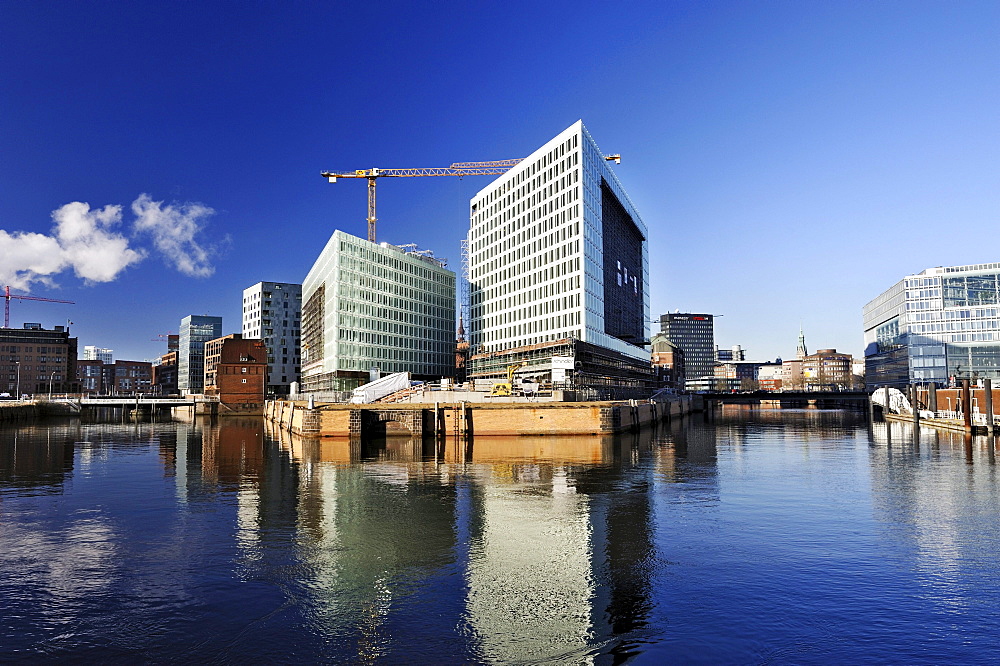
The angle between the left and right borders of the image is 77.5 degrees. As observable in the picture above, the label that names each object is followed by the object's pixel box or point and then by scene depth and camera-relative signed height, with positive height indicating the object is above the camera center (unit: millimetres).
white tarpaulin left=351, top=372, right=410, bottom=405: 93250 -1710
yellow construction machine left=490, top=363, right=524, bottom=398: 91375 -2138
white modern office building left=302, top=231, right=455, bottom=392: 145250 +16053
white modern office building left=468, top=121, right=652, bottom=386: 133375 +25434
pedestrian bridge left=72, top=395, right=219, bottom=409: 180125 -6272
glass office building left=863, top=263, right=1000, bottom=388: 175625 +13468
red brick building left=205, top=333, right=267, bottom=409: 169625 +1817
